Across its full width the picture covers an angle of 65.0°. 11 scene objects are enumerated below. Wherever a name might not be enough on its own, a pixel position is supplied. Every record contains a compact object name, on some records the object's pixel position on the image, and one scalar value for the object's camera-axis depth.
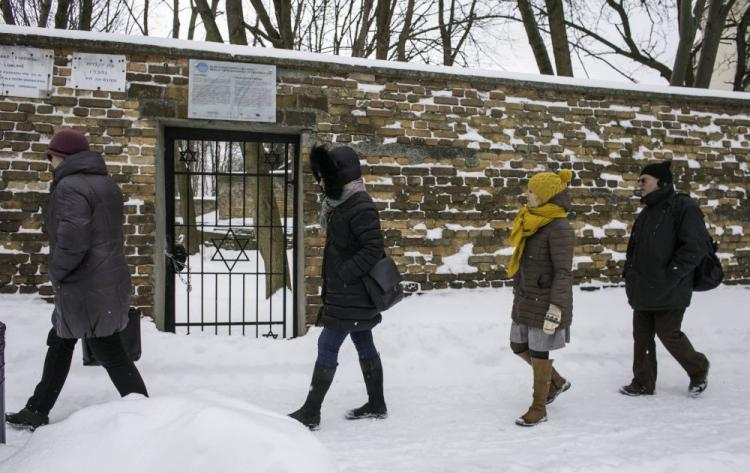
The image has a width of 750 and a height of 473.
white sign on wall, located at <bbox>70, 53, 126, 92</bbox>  4.53
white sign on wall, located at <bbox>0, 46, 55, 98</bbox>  4.43
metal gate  4.95
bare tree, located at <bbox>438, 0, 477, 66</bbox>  13.03
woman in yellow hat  3.43
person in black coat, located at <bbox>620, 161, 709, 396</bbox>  3.94
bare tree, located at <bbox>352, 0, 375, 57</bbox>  11.15
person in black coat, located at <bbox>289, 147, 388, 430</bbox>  3.31
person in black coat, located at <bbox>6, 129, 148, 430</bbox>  3.10
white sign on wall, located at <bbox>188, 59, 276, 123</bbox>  4.71
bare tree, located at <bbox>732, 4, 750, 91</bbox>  12.71
